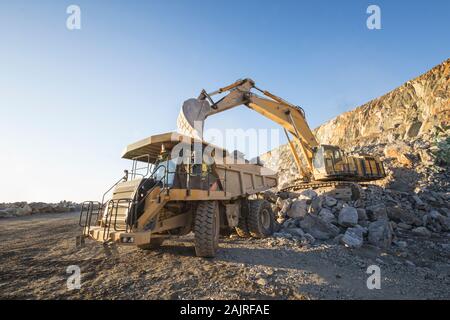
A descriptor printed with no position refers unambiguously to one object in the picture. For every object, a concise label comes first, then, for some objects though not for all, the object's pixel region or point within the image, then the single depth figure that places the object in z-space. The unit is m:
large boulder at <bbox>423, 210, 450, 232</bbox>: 7.12
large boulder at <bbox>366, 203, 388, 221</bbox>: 7.12
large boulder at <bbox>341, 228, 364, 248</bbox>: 5.60
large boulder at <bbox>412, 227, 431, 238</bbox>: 6.68
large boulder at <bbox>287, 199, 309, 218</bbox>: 7.61
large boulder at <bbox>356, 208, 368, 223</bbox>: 7.11
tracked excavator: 10.02
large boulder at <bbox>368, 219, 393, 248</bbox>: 5.77
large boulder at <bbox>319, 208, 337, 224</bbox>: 6.99
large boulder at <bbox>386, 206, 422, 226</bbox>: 7.33
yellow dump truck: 4.37
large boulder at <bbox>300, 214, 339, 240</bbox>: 6.41
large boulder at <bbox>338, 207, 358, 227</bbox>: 6.64
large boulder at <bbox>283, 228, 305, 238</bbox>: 6.49
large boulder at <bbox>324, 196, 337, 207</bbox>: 7.97
